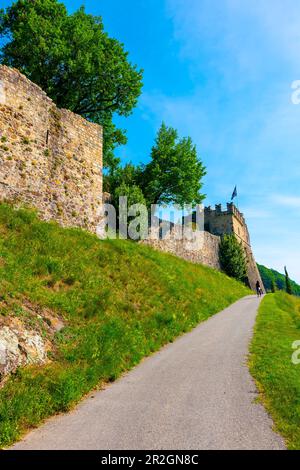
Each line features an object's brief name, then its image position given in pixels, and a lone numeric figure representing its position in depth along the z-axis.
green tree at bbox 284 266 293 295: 66.28
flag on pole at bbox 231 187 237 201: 64.94
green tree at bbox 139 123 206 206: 32.84
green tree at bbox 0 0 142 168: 24.92
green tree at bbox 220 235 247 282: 48.59
